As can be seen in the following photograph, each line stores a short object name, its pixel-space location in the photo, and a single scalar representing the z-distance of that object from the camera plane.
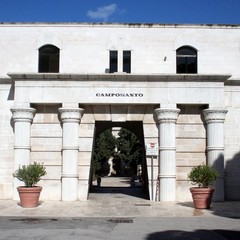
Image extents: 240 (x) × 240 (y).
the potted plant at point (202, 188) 11.94
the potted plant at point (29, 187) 12.17
